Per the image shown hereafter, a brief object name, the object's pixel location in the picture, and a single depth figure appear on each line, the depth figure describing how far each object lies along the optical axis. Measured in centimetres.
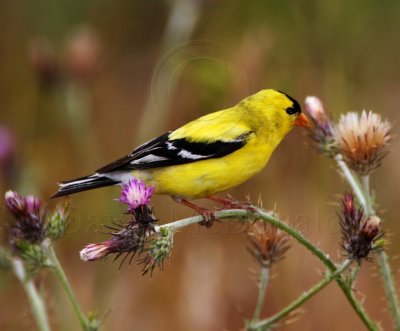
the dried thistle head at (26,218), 465
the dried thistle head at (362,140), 470
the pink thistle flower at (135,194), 379
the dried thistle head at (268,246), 474
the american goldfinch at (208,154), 492
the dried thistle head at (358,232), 397
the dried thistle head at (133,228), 379
